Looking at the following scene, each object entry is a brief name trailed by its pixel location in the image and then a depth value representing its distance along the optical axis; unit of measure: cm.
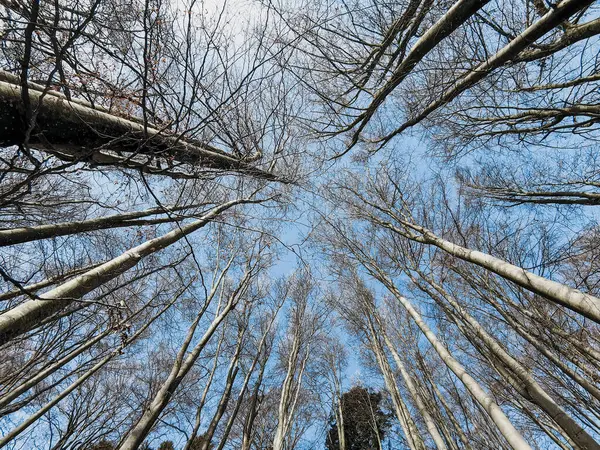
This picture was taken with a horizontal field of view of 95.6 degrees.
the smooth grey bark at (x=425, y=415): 417
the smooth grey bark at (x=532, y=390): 233
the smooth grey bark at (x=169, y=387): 269
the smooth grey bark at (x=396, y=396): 526
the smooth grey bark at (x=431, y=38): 263
